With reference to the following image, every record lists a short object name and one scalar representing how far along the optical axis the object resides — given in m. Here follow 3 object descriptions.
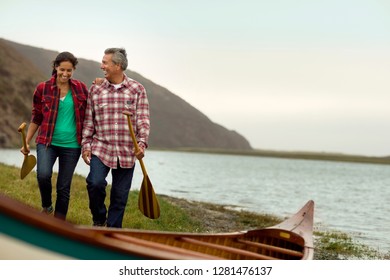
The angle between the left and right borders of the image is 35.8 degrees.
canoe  5.07
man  8.16
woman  8.29
